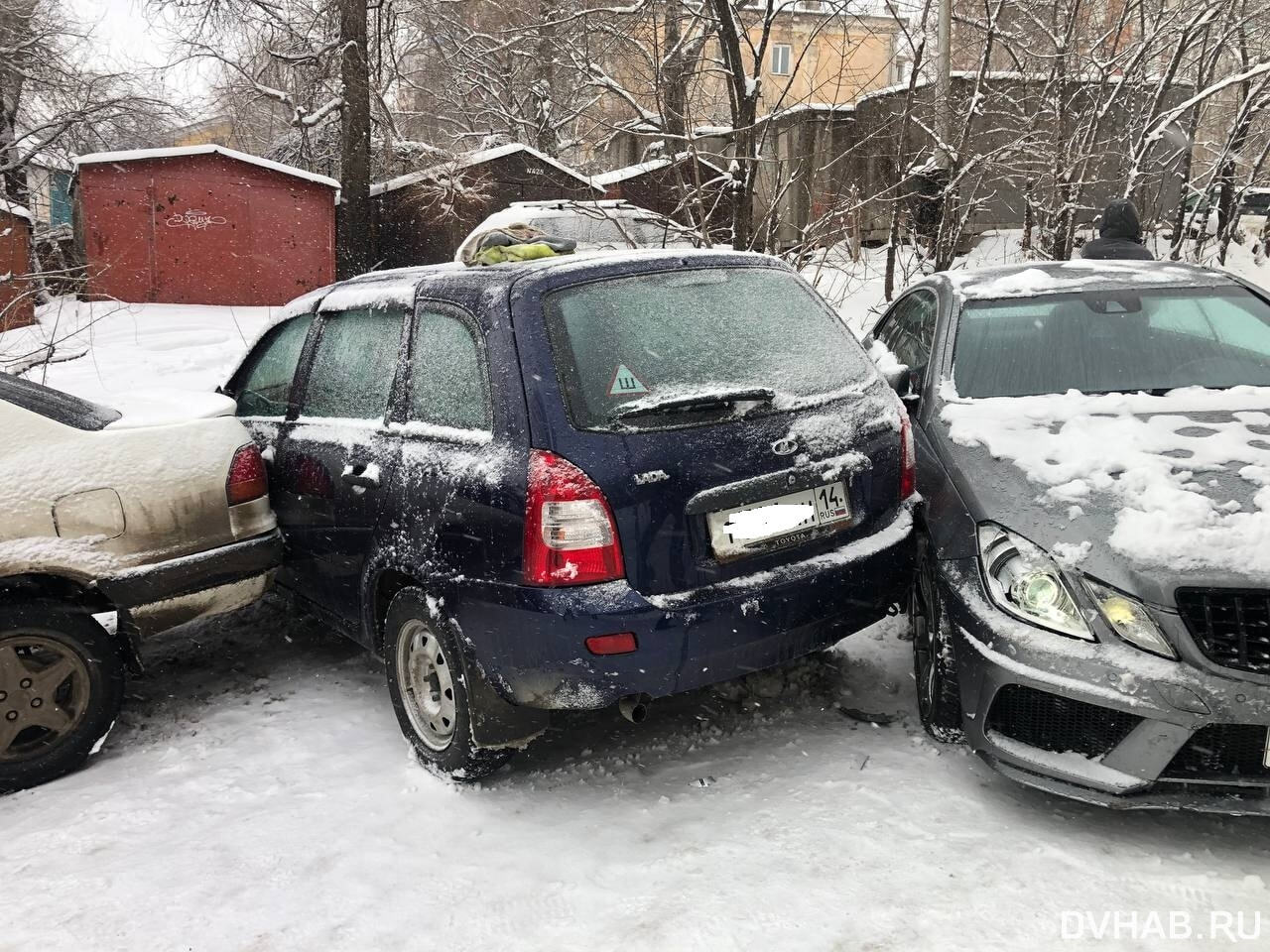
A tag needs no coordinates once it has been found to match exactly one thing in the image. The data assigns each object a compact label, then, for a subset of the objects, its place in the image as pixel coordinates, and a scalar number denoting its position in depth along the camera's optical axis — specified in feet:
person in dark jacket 22.30
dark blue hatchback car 9.14
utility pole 58.85
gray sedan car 8.13
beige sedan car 11.23
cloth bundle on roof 12.35
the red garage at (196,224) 56.70
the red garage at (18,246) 46.82
